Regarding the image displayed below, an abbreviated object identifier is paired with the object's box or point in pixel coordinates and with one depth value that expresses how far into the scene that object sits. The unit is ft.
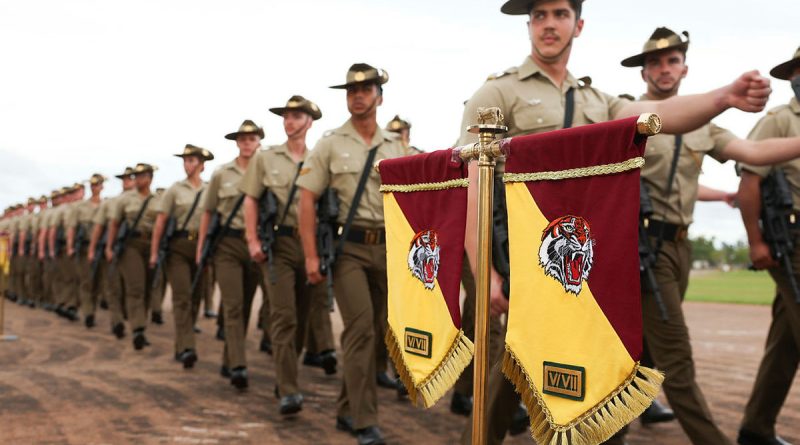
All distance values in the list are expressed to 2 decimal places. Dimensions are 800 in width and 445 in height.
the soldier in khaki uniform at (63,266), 53.62
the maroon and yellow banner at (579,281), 8.18
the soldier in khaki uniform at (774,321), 17.94
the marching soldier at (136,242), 37.85
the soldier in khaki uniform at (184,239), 32.09
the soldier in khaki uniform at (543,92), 13.21
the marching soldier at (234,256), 26.63
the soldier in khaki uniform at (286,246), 22.94
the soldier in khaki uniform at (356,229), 19.04
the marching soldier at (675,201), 14.92
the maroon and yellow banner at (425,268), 10.36
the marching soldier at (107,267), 41.88
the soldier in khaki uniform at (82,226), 51.19
